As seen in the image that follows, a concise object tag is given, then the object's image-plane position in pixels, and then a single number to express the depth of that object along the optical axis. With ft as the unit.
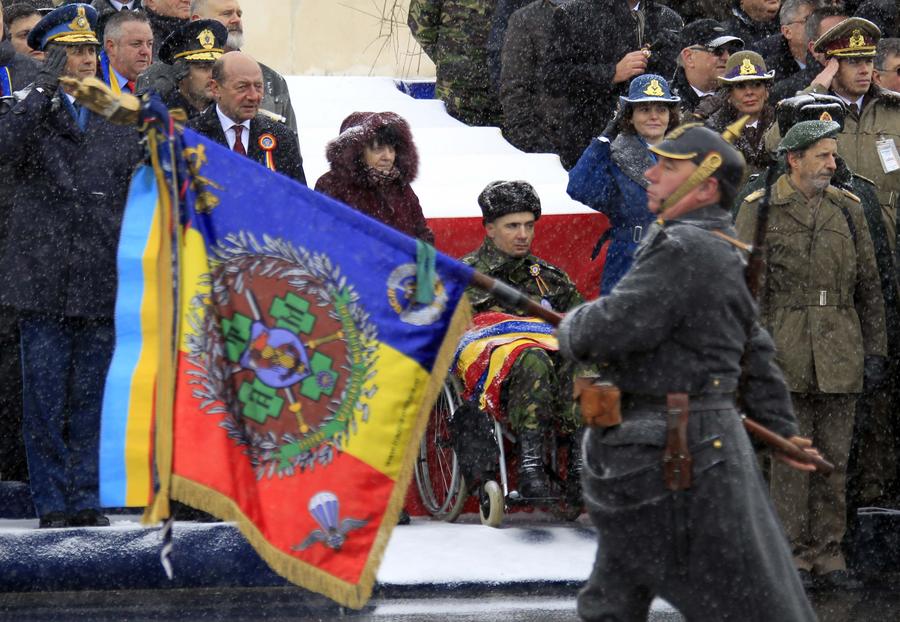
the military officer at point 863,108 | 65.57
